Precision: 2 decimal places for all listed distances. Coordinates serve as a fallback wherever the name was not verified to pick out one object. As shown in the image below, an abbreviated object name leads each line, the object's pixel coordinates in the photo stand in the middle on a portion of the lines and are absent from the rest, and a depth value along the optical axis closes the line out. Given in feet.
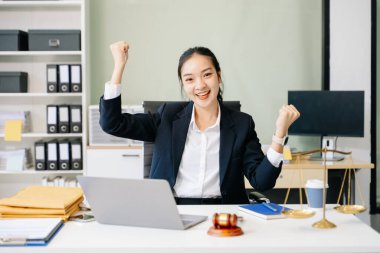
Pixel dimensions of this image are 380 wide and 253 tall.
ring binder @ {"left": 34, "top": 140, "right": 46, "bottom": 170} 13.16
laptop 4.98
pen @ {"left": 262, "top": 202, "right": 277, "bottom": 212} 5.93
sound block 4.98
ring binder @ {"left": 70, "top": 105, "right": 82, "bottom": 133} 13.20
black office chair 7.95
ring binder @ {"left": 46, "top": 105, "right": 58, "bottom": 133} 13.14
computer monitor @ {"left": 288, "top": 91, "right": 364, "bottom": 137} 12.31
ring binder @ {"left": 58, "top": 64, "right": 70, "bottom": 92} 13.06
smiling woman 7.13
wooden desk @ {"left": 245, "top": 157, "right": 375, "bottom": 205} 11.54
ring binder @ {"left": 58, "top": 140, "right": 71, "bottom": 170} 13.14
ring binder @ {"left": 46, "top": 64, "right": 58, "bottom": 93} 13.04
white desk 4.69
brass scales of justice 5.32
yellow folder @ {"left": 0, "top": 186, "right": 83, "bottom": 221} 5.74
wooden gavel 5.00
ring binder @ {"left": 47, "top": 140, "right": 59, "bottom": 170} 13.14
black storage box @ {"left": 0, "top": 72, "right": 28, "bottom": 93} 13.25
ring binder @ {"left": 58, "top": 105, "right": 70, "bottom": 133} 13.16
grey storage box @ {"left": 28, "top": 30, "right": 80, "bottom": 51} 13.15
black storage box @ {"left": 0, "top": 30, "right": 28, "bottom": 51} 13.10
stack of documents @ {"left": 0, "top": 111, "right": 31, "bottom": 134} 13.47
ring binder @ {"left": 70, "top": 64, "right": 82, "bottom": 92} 13.08
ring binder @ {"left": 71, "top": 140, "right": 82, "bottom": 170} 13.16
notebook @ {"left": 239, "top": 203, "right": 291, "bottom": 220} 5.72
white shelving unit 13.89
